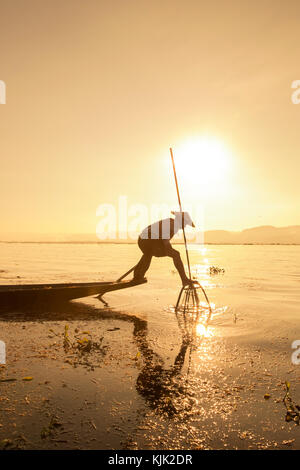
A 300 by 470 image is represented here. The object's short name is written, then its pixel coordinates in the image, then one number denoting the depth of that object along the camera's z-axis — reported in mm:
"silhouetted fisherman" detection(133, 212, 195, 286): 12766
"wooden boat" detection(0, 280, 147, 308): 12453
